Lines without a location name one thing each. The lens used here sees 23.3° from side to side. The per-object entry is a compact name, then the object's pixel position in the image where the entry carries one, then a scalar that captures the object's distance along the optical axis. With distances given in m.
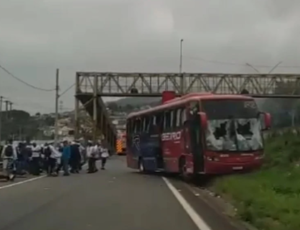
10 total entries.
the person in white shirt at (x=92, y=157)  40.03
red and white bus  26.98
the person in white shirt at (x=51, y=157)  35.50
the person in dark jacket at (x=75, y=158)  38.47
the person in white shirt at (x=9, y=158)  32.44
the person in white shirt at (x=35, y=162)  35.47
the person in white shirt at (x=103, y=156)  43.29
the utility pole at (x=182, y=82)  77.44
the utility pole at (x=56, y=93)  61.34
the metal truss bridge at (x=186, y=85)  76.75
